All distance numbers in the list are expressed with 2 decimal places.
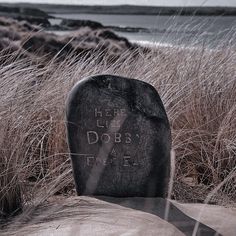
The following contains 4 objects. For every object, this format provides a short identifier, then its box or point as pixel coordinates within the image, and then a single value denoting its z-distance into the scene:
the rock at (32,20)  29.66
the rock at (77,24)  24.72
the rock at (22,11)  57.66
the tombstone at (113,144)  3.13
